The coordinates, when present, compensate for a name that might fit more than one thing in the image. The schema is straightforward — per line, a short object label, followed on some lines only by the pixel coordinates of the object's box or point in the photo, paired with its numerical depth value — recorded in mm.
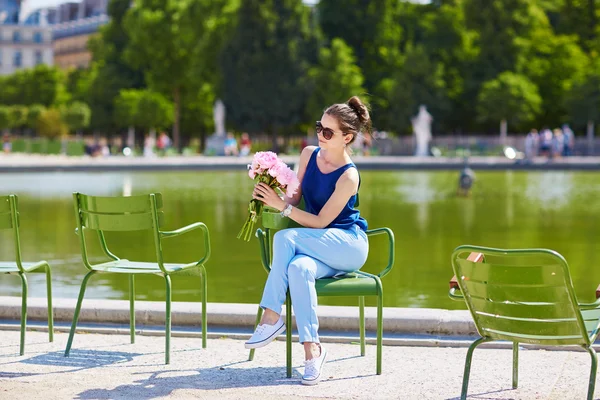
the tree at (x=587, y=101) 54781
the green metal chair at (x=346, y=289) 5707
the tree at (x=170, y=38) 65625
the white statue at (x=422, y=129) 59594
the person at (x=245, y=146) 55712
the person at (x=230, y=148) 58031
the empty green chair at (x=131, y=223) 6152
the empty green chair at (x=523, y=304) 4746
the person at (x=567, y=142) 50281
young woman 5691
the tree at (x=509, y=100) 56156
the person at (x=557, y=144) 46500
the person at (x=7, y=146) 62091
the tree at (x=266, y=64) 62688
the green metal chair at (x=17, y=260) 6312
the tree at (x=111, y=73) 72438
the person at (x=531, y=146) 45562
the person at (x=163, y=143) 58431
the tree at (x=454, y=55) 61719
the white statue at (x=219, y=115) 63675
